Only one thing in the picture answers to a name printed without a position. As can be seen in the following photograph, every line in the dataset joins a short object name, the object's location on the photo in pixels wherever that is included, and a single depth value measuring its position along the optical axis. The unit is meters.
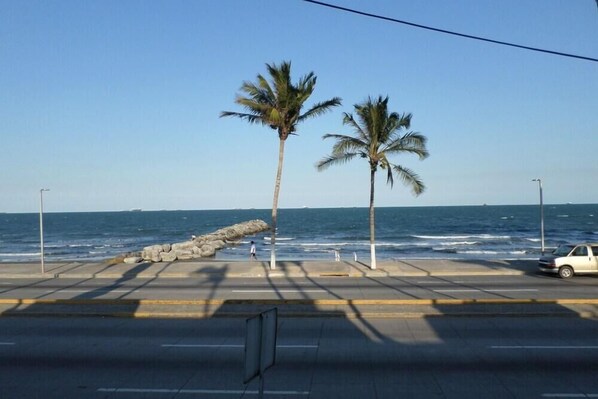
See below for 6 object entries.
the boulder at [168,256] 43.14
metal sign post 5.92
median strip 15.62
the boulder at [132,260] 39.26
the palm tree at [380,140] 27.53
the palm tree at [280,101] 27.48
